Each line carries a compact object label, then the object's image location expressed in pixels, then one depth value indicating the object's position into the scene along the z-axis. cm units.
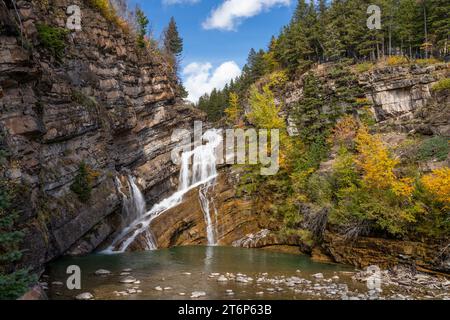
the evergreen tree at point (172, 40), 6194
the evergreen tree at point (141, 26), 3938
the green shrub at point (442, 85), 3164
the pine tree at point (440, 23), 3709
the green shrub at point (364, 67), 3978
